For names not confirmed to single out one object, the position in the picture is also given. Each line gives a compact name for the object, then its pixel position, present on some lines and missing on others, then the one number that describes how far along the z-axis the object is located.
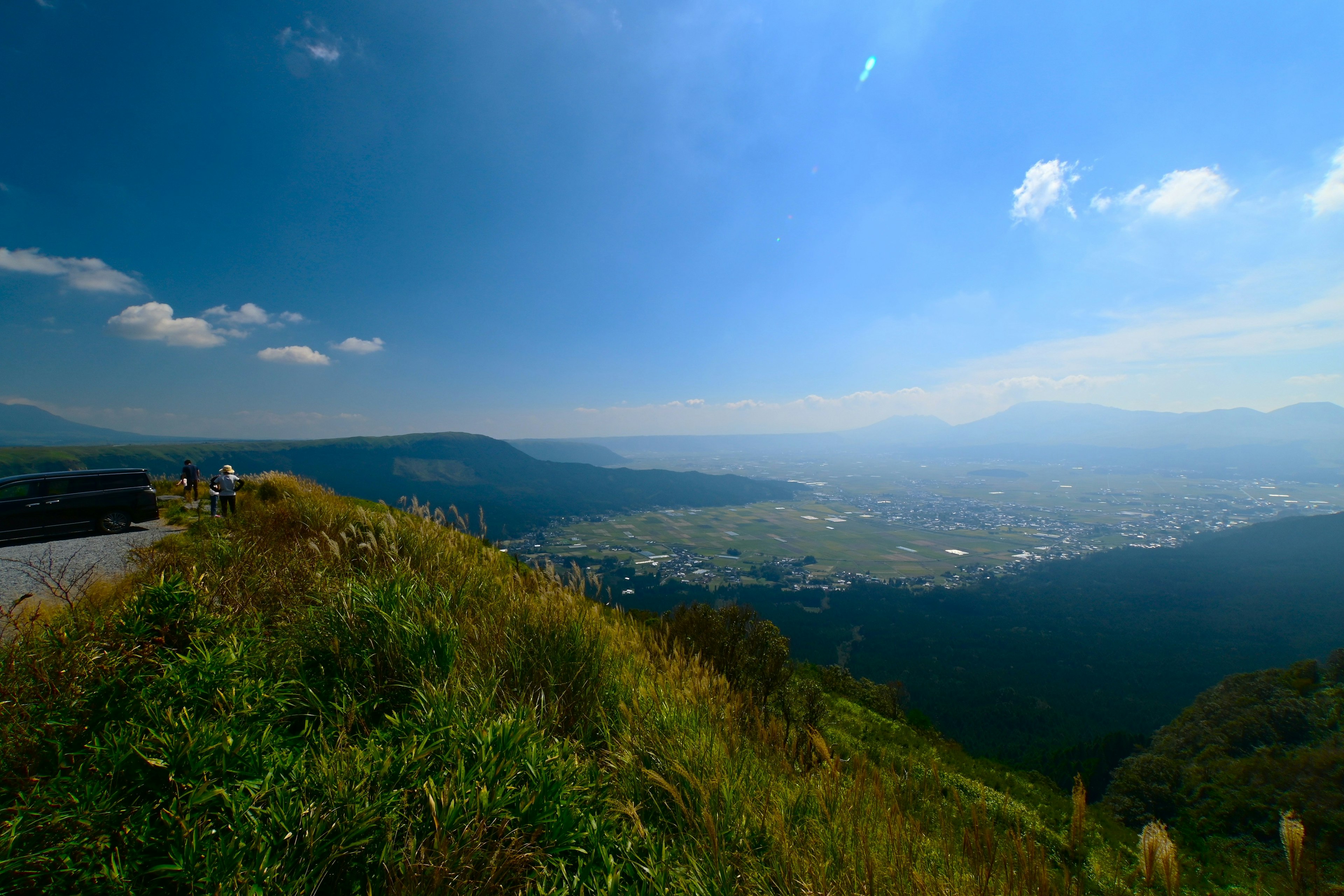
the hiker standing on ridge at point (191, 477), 16.43
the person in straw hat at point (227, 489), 11.13
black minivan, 10.21
